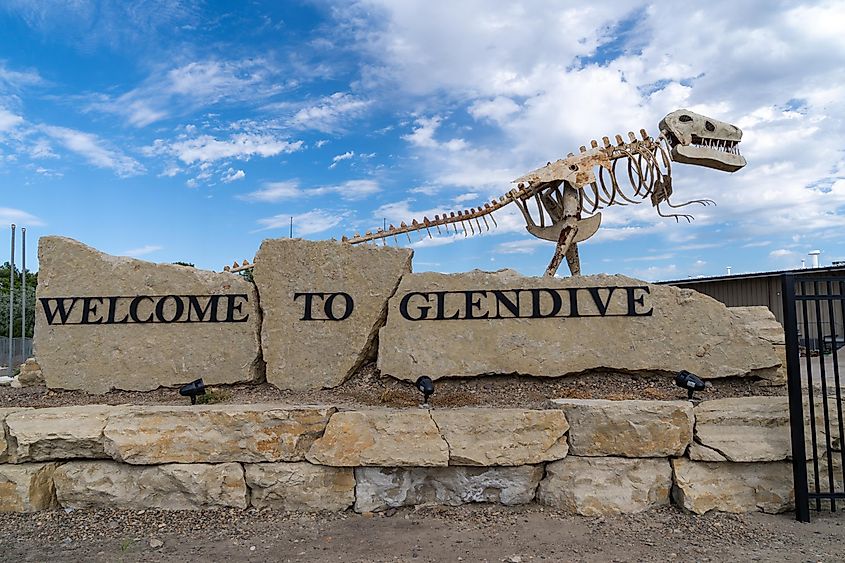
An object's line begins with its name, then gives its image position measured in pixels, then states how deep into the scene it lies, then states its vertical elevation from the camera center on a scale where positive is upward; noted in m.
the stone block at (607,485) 4.45 -1.29
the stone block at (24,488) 4.67 -1.29
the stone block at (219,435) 4.62 -0.89
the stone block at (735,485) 4.43 -1.30
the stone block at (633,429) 4.50 -0.88
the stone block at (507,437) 4.52 -0.93
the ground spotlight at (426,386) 4.90 -0.58
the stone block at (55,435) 4.71 -0.88
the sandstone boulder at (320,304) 5.60 +0.12
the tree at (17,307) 20.44 +0.52
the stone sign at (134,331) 5.74 -0.11
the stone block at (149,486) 4.65 -1.28
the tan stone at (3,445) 4.78 -0.97
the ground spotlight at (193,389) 5.02 -0.58
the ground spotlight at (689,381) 4.68 -0.56
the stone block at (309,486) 4.61 -1.29
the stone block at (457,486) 4.60 -1.30
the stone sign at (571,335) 5.32 -0.21
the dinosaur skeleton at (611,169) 7.80 +1.88
